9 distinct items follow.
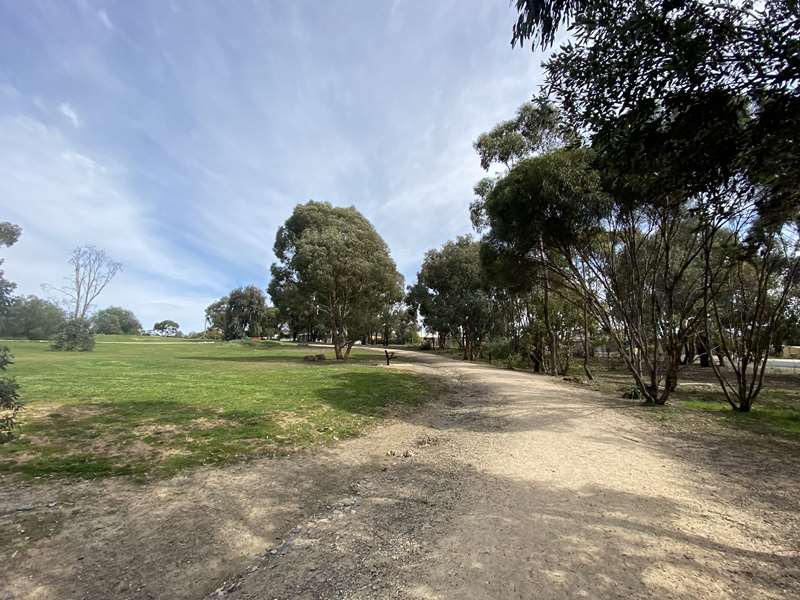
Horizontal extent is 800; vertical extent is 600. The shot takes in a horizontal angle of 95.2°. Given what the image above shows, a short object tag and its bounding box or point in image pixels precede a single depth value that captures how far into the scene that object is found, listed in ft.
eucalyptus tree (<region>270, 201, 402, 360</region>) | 78.07
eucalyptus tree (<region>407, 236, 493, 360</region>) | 107.80
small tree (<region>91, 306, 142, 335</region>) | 287.28
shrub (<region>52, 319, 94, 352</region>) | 94.48
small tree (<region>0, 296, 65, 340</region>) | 149.18
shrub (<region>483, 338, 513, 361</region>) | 93.30
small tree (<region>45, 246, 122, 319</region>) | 131.23
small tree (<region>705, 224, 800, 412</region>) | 31.48
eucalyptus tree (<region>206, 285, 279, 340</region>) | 249.75
